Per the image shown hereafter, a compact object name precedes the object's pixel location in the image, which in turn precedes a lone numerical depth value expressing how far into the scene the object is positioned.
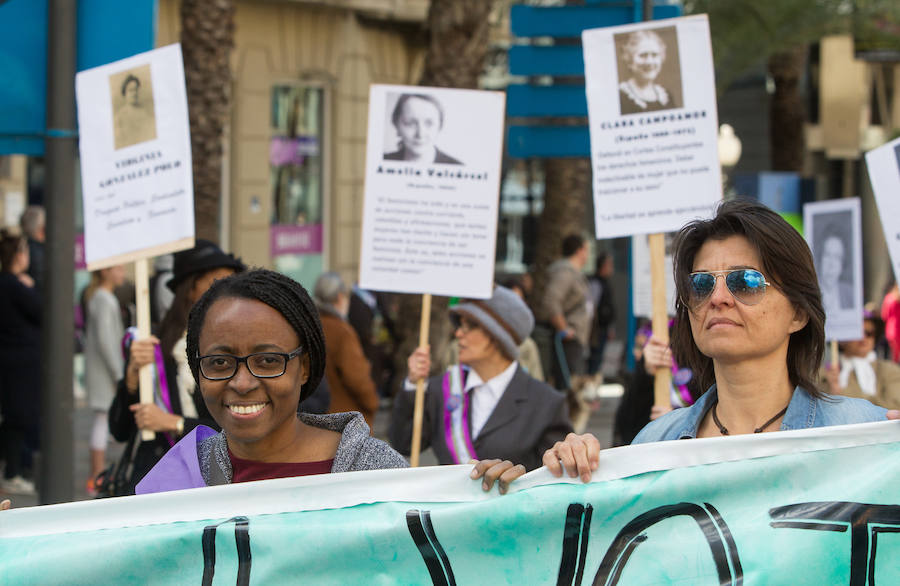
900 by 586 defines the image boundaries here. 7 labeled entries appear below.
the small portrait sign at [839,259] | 8.56
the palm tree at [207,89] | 11.05
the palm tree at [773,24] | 18.00
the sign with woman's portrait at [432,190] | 6.20
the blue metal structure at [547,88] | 11.66
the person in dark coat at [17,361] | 10.07
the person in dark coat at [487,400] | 5.85
